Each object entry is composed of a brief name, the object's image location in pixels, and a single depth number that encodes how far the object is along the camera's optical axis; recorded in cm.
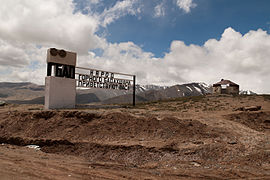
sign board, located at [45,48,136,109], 1606
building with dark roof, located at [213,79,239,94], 4553
